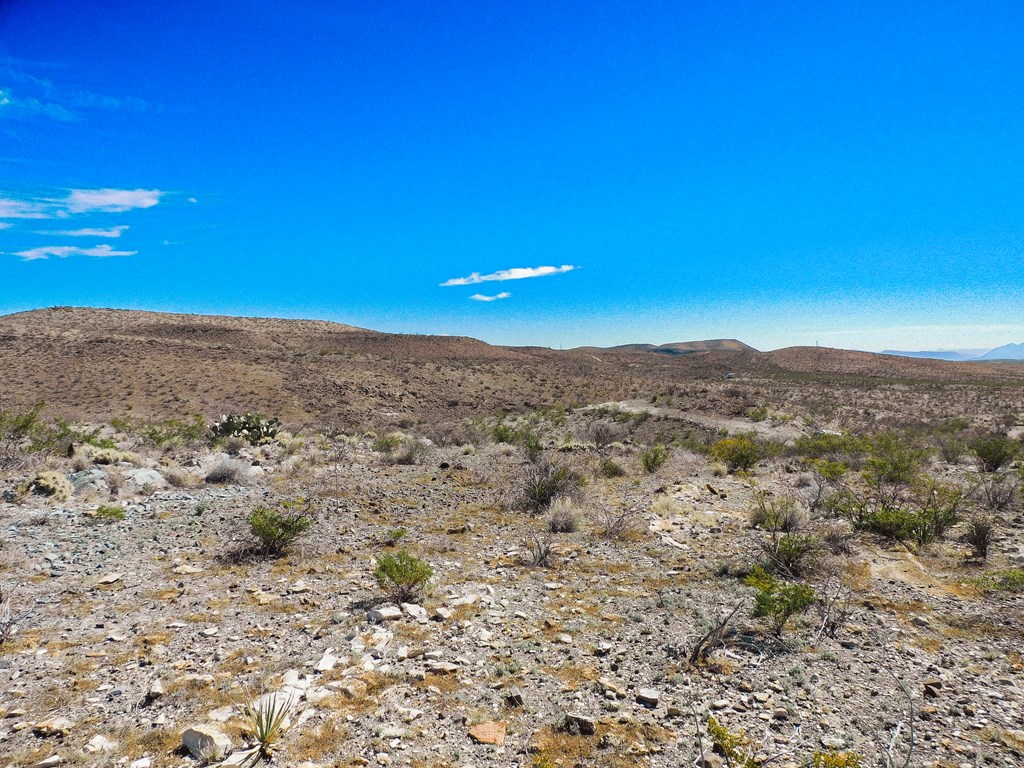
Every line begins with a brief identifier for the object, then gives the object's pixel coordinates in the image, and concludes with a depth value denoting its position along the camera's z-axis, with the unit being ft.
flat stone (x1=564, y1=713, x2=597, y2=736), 11.86
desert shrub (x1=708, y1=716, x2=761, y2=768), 10.26
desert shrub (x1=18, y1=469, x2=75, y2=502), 30.94
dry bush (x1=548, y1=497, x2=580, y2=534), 28.76
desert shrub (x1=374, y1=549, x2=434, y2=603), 19.04
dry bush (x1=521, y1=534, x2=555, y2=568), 23.25
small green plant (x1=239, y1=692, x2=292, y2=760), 11.11
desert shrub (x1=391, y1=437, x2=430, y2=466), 48.42
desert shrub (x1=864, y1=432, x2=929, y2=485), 36.30
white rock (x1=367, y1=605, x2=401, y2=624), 17.39
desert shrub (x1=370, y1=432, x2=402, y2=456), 52.69
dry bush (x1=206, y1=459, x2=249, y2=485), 38.32
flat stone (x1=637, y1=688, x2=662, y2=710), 12.80
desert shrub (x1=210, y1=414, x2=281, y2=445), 60.49
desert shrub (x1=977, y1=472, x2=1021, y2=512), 30.89
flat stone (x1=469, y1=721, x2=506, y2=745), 11.69
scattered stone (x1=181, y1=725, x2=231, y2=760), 10.82
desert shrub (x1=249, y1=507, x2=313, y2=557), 23.88
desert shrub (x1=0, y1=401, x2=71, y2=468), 39.73
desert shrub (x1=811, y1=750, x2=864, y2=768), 9.37
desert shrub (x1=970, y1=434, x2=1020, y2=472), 43.73
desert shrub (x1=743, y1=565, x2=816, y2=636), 16.31
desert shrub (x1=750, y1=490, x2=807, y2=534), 27.12
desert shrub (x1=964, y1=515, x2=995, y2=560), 22.72
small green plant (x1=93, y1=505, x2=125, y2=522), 27.53
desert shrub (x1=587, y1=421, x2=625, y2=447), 60.86
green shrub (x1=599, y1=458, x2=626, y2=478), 44.37
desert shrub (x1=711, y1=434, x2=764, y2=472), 45.80
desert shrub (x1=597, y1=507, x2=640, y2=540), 27.61
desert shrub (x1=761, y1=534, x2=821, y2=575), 21.83
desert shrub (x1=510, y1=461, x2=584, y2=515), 33.88
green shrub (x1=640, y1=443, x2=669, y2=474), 45.21
